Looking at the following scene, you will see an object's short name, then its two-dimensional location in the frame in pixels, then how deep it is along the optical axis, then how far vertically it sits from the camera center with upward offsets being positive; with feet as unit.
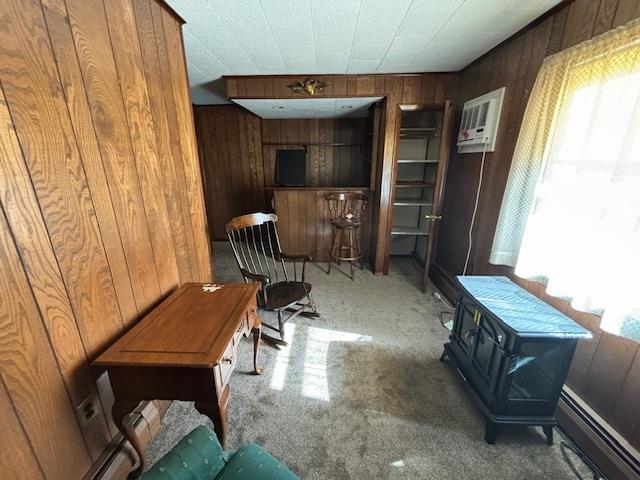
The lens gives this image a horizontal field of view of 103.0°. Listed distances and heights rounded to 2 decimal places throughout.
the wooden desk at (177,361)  3.05 -2.24
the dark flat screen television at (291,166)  14.21 +0.18
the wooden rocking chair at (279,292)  6.31 -3.25
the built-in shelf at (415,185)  9.47 -0.53
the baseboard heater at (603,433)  3.60 -3.92
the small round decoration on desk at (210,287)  4.78 -2.19
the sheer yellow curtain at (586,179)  3.50 -0.12
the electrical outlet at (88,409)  3.20 -3.02
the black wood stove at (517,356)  3.90 -2.95
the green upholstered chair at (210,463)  2.56 -3.11
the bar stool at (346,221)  10.84 -2.17
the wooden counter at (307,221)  11.36 -2.29
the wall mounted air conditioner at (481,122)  6.55 +1.32
